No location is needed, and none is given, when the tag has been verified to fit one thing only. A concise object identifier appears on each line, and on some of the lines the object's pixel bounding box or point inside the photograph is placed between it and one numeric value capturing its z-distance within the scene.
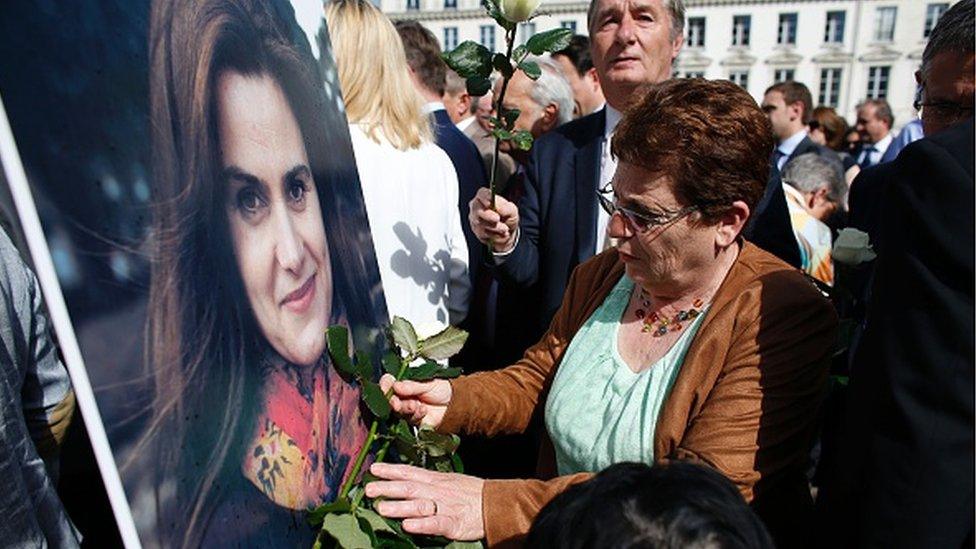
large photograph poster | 0.72
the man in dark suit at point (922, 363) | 0.95
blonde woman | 2.05
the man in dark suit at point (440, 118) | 2.76
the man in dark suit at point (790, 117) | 6.07
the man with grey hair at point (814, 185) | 4.00
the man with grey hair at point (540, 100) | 3.68
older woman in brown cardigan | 1.29
